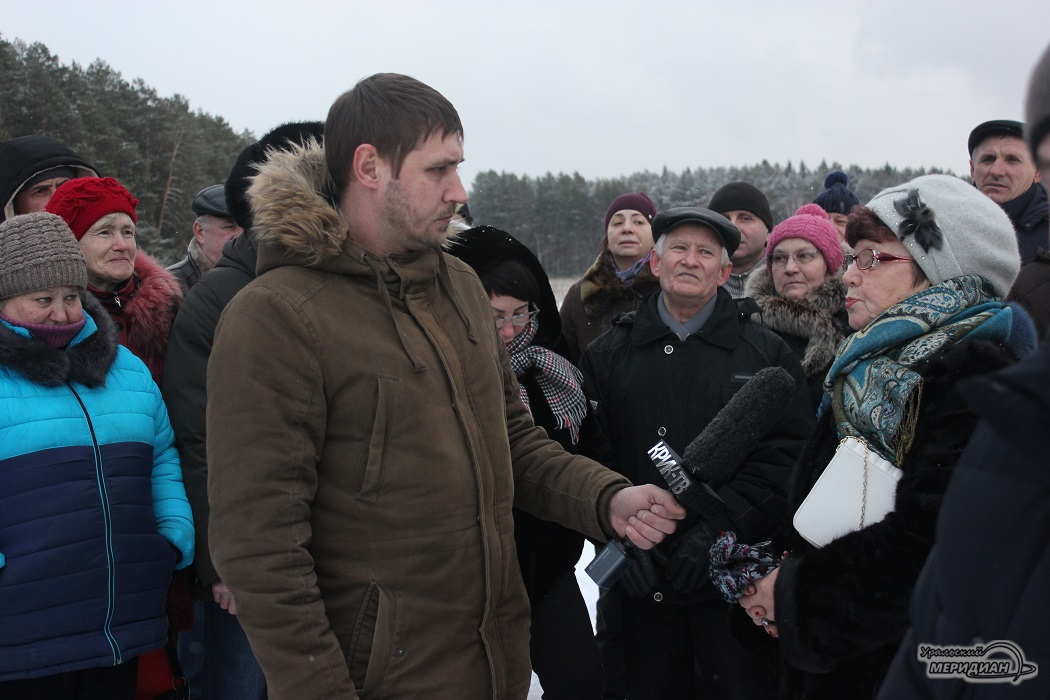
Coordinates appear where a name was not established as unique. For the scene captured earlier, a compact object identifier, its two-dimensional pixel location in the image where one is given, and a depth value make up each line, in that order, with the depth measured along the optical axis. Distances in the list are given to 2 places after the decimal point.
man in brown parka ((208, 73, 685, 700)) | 1.81
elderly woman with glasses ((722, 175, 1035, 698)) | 1.94
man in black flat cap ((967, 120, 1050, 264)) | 4.64
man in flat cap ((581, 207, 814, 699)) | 3.02
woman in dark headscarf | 3.13
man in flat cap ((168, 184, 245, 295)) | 4.80
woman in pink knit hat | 3.76
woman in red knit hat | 3.15
